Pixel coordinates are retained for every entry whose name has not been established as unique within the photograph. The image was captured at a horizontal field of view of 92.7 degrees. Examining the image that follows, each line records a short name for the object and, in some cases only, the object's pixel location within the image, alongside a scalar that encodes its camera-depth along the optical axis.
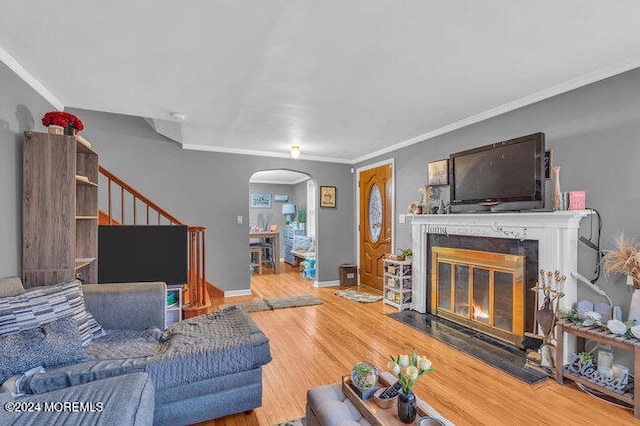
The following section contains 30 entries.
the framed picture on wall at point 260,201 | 9.03
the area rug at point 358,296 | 4.56
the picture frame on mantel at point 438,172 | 3.73
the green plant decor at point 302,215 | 8.69
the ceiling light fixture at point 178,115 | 3.21
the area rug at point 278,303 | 4.22
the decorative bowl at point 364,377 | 1.48
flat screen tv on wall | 2.63
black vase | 1.29
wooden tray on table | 1.30
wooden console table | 1.93
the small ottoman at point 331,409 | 1.33
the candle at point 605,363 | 2.12
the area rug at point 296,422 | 1.83
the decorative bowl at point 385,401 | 1.40
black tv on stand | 2.98
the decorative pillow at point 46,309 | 1.62
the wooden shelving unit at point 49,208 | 2.19
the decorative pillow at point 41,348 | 1.46
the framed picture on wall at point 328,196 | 5.60
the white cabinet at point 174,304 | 3.19
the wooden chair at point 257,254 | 6.66
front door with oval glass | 4.95
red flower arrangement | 2.26
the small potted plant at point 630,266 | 2.04
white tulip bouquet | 1.34
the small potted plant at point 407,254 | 4.19
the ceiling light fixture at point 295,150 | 4.51
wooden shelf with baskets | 4.07
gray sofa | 1.31
